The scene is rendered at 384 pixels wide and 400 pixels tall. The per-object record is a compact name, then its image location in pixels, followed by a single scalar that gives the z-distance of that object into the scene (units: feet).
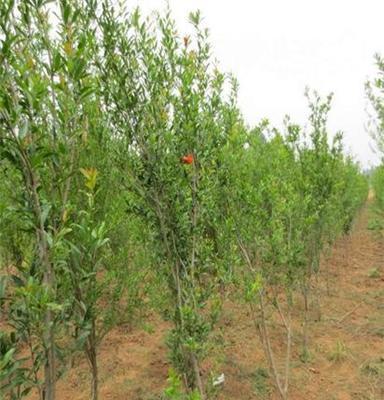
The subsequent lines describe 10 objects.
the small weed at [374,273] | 37.40
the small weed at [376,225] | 50.64
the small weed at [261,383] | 18.49
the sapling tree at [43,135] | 6.56
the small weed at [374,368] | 20.11
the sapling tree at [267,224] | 15.07
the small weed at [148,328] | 14.42
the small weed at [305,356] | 21.62
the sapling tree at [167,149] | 10.73
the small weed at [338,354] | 21.80
